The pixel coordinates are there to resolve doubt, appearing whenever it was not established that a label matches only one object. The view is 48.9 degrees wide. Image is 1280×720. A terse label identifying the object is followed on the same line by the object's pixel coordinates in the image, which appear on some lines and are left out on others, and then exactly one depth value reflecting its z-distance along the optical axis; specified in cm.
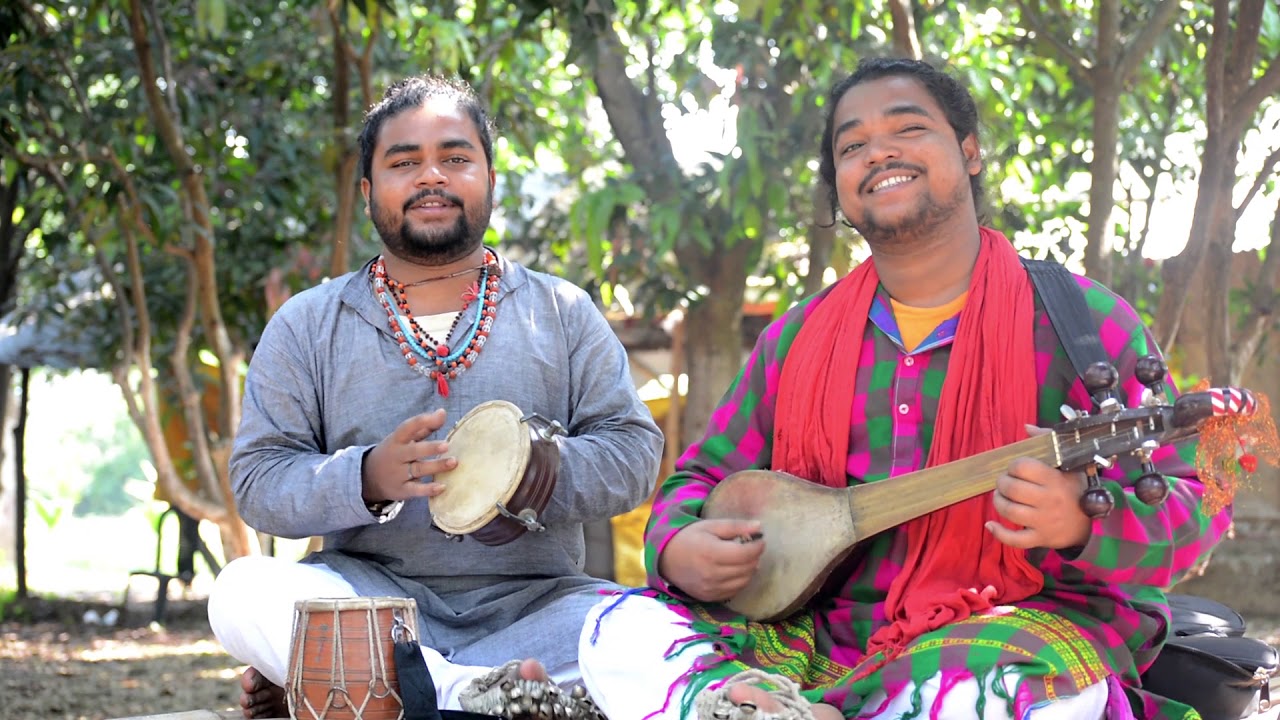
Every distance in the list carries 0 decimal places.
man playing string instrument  245
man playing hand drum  331
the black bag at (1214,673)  291
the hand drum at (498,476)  302
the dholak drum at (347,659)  286
